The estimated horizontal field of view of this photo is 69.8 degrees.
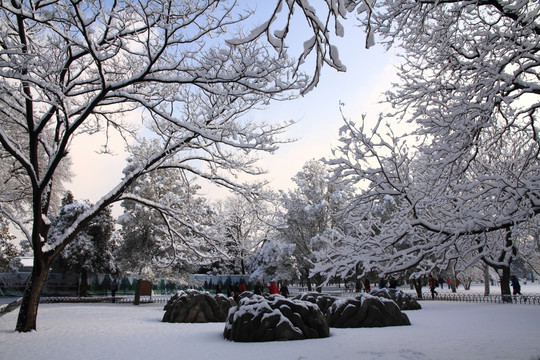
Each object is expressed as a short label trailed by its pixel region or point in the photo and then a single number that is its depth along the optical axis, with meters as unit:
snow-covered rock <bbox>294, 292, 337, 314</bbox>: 15.34
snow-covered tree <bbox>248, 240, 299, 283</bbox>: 29.89
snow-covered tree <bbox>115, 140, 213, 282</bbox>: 27.73
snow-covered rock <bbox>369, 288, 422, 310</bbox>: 18.92
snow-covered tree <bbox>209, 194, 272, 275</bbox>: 39.56
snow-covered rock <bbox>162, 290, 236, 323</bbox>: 15.05
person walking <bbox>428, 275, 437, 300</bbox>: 29.16
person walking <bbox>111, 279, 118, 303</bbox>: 29.58
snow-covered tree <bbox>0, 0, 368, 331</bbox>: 8.97
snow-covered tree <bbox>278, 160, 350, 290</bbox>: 31.28
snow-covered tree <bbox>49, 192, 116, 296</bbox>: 32.31
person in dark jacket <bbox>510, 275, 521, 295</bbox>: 25.00
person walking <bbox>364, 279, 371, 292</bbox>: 26.73
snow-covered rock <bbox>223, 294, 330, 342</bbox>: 9.88
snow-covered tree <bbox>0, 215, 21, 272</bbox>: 37.59
